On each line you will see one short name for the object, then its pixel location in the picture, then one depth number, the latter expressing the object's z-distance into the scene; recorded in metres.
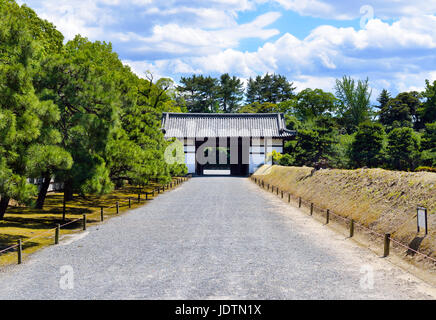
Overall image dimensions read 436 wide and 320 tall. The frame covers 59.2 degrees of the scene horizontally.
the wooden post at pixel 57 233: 11.63
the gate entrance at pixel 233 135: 48.94
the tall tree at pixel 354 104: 69.44
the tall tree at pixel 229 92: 79.75
